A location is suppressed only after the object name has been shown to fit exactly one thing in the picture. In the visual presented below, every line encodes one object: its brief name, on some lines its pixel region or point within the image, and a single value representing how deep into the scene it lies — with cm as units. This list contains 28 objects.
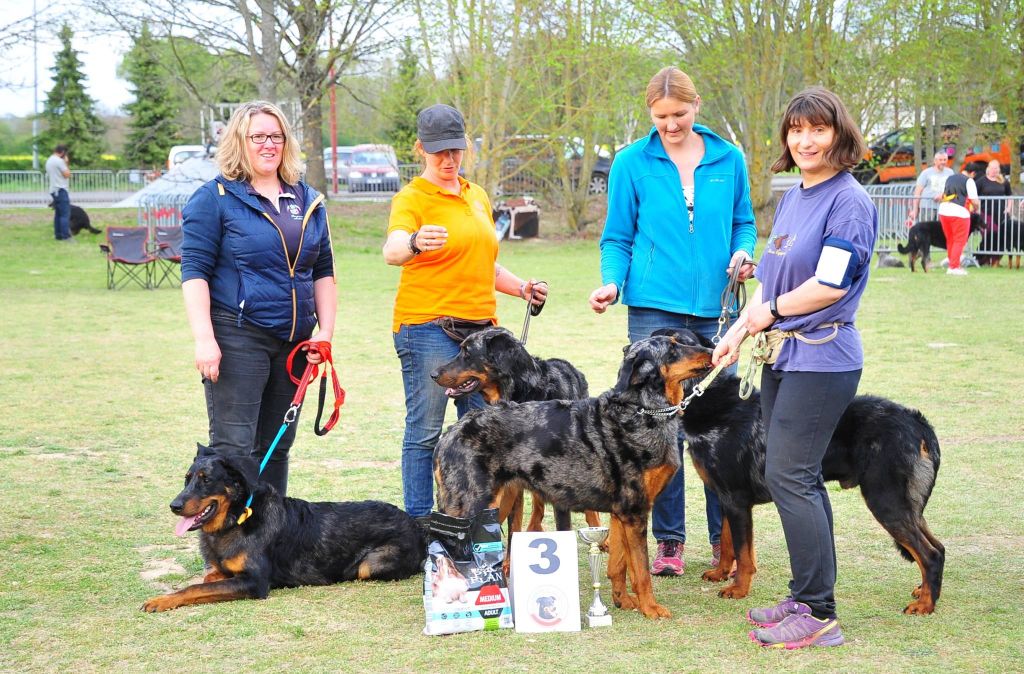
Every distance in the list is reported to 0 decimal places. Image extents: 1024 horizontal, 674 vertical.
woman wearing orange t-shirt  452
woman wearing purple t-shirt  347
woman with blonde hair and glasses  434
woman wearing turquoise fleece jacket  455
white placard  400
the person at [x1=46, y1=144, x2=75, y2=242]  2161
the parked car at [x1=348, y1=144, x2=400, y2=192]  3225
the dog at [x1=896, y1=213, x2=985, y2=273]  1708
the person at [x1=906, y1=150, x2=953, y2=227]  1806
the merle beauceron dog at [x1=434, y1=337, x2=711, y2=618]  416
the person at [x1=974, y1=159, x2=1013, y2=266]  1769
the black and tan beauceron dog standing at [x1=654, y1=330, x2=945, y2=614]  403
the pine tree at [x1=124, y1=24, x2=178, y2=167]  3969
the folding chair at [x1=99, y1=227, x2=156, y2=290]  1675
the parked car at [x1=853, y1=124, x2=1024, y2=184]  2704
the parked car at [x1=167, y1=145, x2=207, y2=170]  2933
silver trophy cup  405
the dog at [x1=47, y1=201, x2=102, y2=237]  2228
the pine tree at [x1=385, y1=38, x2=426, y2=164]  2386
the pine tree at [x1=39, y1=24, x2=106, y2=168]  4141
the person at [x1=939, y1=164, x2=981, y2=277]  1655
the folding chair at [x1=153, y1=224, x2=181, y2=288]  1733
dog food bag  395
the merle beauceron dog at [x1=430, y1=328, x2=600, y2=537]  460
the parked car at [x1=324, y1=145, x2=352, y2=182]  3619
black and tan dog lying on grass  424
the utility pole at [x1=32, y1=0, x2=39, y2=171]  1962
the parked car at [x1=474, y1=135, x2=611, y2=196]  2391
